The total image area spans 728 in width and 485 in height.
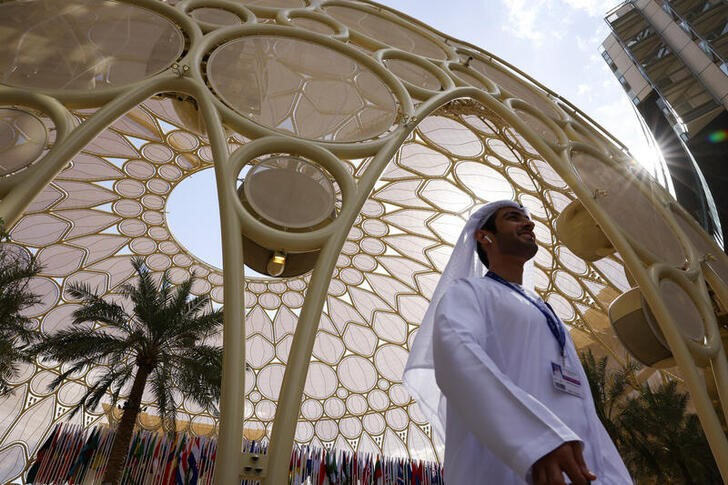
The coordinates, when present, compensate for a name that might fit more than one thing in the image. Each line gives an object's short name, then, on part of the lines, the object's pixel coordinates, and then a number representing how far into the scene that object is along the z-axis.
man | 1.83
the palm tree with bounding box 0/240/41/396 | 12.70
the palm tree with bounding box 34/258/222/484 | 16.55
